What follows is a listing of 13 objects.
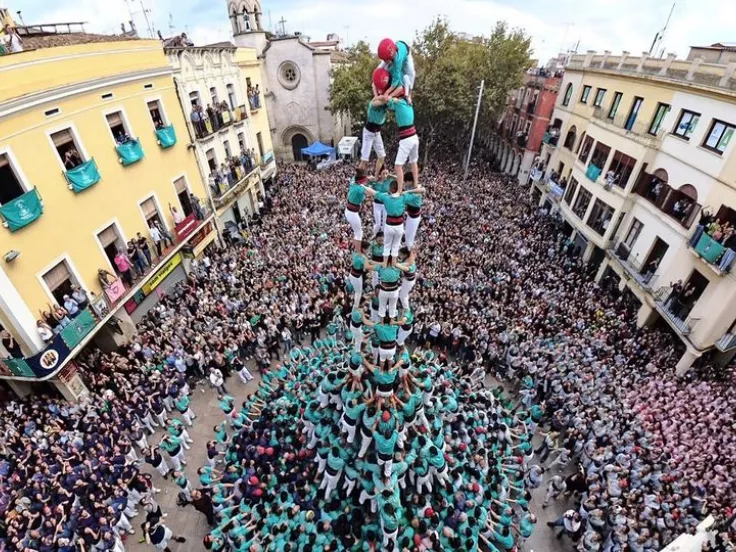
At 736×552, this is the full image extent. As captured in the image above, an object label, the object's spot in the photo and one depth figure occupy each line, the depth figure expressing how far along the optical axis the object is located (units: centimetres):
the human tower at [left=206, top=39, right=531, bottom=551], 963
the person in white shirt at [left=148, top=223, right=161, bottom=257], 1891
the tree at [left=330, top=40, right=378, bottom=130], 3800
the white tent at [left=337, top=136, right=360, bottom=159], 4012
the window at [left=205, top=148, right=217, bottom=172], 2401
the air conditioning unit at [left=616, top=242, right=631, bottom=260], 2053
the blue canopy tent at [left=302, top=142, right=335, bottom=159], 3897
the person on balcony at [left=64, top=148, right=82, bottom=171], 1479
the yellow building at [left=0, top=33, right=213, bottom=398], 1272
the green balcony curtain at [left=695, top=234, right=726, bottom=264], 1507
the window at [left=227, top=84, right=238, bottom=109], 2652
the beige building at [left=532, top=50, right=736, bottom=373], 1559
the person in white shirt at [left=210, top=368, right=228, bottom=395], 1563
